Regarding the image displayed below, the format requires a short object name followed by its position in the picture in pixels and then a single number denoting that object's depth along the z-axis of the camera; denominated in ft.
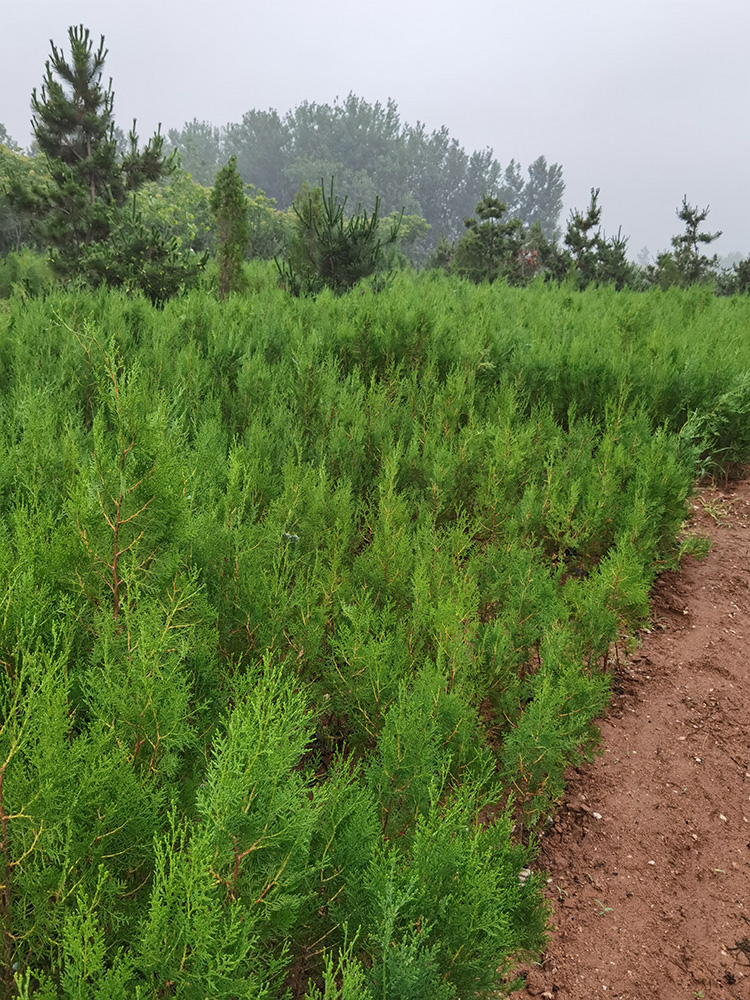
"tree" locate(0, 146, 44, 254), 64.74
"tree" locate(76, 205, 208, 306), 31.55
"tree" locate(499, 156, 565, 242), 259.39
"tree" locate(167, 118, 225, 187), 217.56
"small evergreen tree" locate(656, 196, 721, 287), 59.06
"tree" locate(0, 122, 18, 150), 203.47
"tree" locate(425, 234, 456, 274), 91.27
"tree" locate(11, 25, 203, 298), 35.37
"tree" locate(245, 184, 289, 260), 85.61
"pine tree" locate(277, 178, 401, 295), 34.24
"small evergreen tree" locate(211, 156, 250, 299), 34.04
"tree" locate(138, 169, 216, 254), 60.80
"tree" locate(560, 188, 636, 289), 54.39
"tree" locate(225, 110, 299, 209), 248.52
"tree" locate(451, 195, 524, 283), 58.03
